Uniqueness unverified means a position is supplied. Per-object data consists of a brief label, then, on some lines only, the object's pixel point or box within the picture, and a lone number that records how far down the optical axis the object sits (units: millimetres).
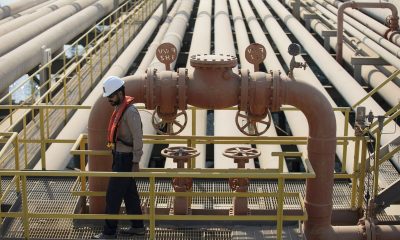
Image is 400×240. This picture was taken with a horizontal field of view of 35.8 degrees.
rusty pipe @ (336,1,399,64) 17359
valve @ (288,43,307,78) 7365
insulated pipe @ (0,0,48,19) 23219
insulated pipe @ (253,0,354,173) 10871
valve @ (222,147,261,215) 7504
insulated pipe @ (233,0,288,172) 10234
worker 6711
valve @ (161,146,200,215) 7484
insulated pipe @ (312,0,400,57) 15820
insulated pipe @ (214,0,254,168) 10102
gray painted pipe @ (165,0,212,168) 10270
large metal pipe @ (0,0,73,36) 19761
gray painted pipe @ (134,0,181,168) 10594
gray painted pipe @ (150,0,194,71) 17781
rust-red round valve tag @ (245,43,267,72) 7988
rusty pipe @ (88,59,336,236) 7156
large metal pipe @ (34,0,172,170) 10195
